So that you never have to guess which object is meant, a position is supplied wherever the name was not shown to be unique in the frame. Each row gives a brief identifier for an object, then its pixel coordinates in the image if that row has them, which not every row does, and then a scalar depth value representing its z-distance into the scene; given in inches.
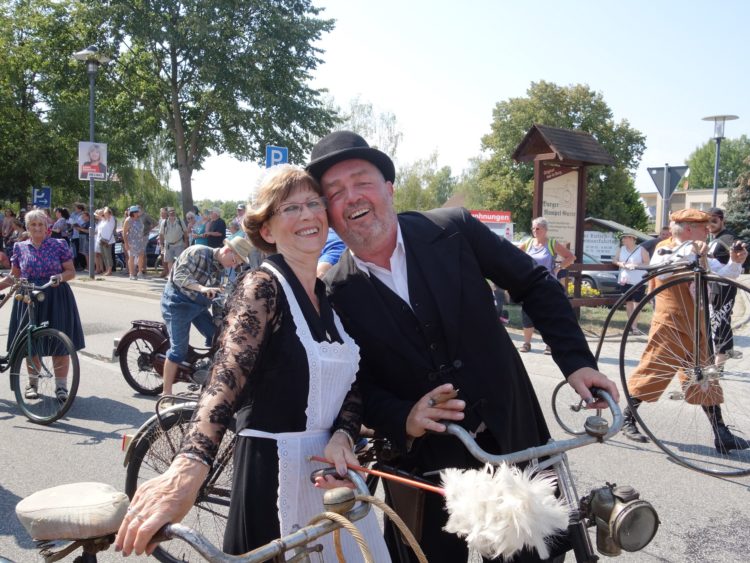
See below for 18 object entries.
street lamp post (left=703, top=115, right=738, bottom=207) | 581.6
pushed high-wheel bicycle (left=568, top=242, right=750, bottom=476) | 177.6
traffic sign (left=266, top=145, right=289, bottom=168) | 435.9
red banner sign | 603.8
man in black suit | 86.0
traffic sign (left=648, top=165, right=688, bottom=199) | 402.0
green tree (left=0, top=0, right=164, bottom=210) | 1005.8
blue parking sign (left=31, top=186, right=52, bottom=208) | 877.2
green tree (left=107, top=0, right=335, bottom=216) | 931.3
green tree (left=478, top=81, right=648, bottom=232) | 1643.7
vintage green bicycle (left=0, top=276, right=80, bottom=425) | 238.7
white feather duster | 55.0
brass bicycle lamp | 61.3
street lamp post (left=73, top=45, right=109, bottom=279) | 677.3
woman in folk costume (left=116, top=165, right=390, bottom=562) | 73.2
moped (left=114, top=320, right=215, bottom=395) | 270.7
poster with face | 685.3
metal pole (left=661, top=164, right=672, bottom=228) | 400.2
